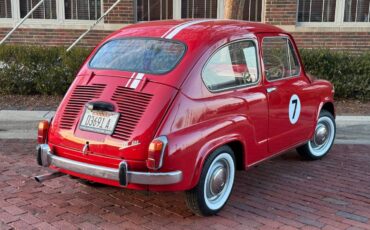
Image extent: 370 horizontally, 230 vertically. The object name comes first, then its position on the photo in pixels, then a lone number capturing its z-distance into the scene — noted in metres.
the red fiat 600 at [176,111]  3.70
